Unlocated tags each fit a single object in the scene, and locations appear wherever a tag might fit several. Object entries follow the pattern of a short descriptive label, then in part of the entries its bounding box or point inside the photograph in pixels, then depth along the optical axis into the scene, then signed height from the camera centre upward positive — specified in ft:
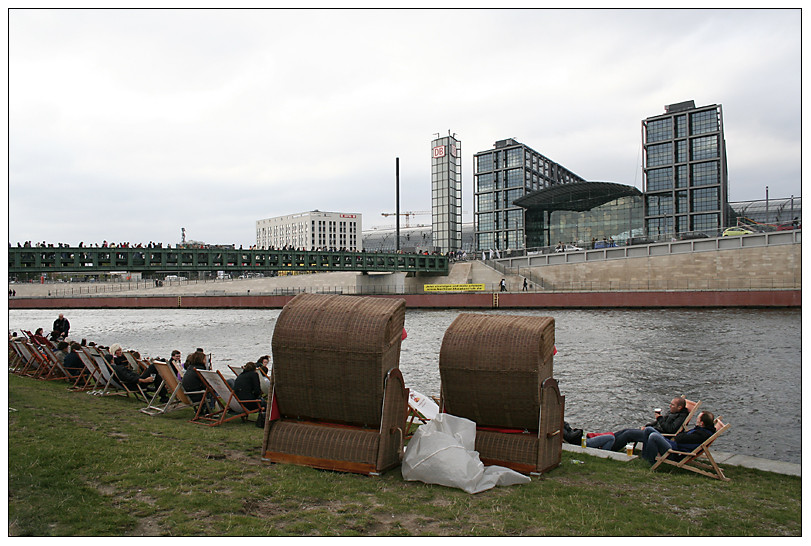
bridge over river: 171.12 +2.47
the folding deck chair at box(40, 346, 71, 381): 43.24 -7.23
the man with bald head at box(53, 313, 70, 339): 67.92 -6.25
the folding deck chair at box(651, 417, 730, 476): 22.17 -7.77
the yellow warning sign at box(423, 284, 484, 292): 224.25 -9.07
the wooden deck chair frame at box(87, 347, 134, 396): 37.50 -7.00
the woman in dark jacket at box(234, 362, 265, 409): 29.89 -5.92
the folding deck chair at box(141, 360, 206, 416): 31.12 -6.70
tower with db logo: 337.31 +41.51
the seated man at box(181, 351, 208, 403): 31.19 -5.71
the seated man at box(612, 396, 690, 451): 26.00 -7.25
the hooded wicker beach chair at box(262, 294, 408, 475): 20.36 -4.22
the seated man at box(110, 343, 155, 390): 36.70 -6.69
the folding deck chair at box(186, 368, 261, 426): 29.53 -6.70
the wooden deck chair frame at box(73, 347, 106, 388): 39.11 -7.02
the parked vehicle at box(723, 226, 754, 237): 193.06 +9.30
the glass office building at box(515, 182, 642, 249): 273.33 +25.61
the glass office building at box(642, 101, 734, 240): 259.39 +40.39
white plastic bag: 18.98 -6.54
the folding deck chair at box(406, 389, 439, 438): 29.48 -7.16
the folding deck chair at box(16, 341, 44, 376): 47.19 -7.19
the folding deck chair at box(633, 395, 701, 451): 25.57 -7.19
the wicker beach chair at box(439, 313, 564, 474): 21.09 -4.50
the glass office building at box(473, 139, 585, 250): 327.67 +43.87
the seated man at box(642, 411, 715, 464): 23.20 -7.08
